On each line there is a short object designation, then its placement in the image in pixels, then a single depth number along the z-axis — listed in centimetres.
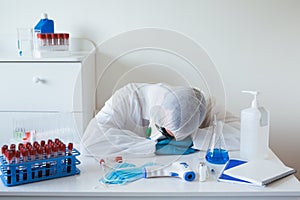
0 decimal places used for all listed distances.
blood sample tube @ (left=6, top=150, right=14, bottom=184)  116
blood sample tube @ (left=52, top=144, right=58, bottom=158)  122
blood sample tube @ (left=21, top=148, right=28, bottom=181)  117
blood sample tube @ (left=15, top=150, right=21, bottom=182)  117
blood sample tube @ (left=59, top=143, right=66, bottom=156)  123
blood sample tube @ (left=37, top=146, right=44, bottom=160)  119
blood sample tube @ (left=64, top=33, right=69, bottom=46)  222
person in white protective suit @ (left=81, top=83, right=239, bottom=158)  133
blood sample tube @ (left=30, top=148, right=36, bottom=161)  118
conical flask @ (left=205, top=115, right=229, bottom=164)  140
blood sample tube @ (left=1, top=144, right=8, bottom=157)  121
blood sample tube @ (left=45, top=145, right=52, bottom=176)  120
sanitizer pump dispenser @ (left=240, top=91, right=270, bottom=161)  140
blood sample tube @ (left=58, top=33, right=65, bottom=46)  220
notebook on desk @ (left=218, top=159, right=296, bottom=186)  121
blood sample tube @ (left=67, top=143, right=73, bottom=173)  125
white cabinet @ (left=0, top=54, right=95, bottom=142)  206
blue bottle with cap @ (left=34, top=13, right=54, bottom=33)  232
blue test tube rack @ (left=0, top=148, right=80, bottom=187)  117
